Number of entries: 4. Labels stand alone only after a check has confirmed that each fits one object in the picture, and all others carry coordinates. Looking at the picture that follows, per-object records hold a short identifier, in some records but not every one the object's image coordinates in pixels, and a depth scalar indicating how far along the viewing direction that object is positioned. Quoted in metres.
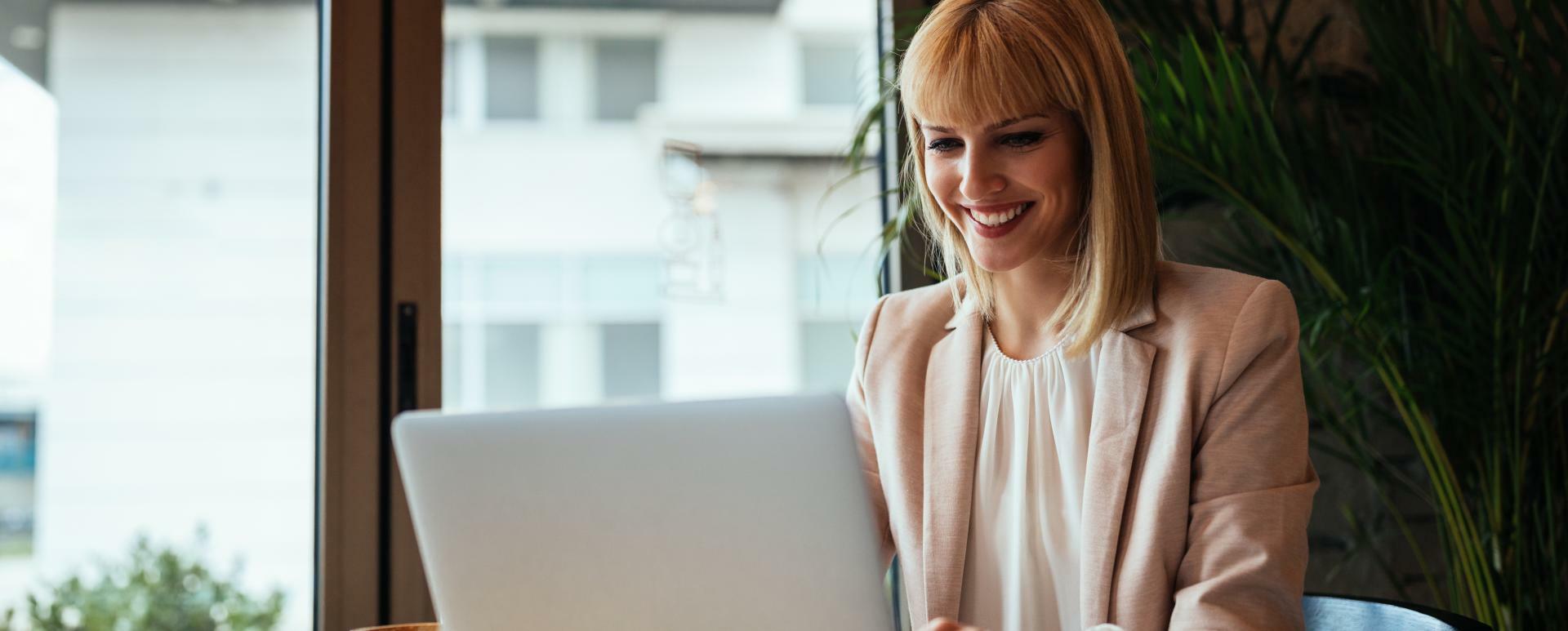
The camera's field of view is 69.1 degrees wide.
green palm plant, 1.49
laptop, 0.75
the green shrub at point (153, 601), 1.72
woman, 1.03
